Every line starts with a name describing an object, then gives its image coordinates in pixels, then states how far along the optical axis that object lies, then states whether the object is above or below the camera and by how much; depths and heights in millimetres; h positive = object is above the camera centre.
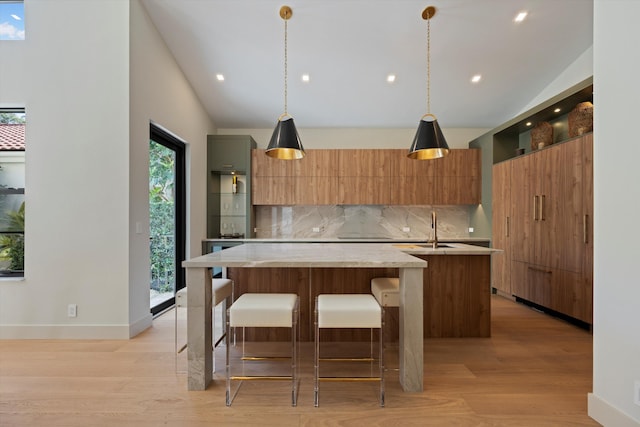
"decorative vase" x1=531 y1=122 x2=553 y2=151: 3990 +969
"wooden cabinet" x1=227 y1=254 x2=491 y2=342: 2955 -816
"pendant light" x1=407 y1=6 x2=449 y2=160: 2727 +622
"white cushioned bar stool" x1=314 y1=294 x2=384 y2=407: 1886 -618
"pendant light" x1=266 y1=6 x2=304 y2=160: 2627 +613
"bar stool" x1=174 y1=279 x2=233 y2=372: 2260 -605
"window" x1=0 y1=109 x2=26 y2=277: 3100 +178
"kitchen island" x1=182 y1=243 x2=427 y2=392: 2029 -627
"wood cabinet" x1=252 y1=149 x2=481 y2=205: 5129 +540
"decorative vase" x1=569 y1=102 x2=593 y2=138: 3293 +977
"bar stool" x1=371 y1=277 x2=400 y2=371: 2299 -585
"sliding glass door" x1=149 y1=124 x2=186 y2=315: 3852 -58
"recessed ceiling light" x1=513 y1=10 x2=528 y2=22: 3309 +2034
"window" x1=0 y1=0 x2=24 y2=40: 3092 +1847
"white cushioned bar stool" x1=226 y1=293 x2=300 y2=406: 1909 -622
